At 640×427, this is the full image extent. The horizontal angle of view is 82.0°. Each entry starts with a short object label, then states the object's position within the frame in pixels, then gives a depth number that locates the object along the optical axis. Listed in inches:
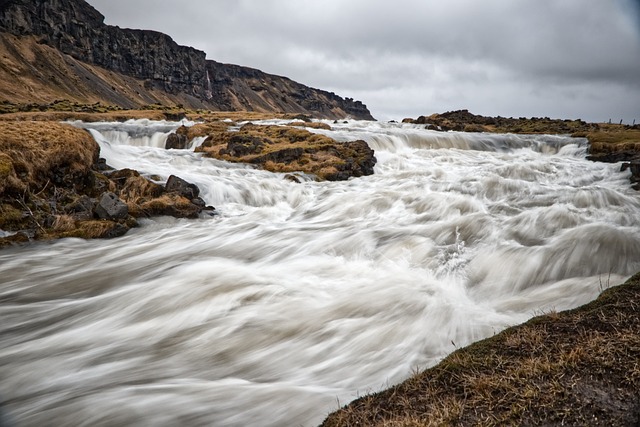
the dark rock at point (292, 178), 738.6
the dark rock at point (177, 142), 1185.4
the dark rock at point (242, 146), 917.2
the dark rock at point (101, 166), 568.4
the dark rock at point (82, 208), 424.8
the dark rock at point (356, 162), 805.2
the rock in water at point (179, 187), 538.0
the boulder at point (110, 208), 436.1
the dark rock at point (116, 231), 415.5
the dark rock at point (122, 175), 540.7
